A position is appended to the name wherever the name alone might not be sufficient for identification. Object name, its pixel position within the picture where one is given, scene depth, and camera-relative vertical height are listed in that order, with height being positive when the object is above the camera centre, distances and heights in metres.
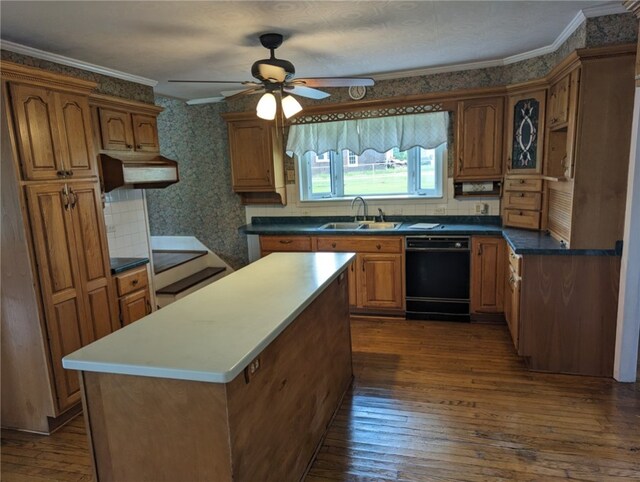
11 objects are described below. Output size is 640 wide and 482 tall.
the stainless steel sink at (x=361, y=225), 4.59 -0.57
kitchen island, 1.43 -0.77
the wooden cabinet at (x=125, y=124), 3.38 +0.50
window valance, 4.27 +0.41
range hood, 3.33 +0.09
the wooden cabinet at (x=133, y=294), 3.27 -0.88
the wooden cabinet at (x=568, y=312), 2.90 -1.04
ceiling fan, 2.59 +0.60
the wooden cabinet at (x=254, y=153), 4.61 +0.27
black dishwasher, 4.04 -1.03
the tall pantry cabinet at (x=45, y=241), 2.46 -0.34
